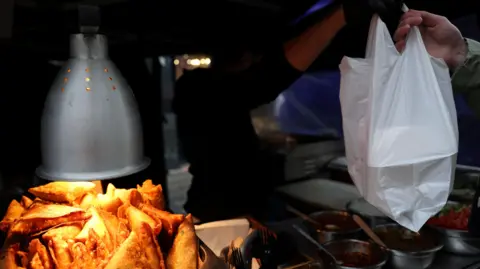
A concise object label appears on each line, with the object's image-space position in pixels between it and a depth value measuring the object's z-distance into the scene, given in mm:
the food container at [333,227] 1614
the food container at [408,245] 1484
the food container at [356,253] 1482
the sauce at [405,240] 1578
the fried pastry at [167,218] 1087
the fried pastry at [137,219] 1038
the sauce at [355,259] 1480
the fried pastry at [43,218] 1013
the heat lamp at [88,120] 925
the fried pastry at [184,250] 1036
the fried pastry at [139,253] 944
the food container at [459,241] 1556
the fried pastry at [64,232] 993
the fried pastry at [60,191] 1100
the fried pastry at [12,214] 1076
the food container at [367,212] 1777
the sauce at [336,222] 1719
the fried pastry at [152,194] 1195
